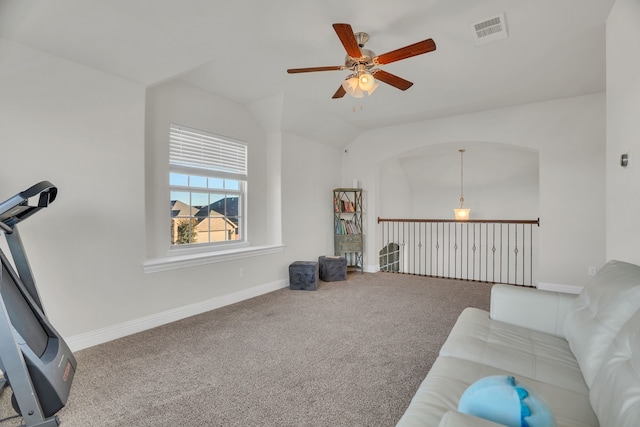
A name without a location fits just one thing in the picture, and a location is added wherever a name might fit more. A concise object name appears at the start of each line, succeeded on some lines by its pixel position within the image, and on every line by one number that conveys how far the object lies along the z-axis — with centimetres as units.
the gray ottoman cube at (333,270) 492
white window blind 358
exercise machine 156
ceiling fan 211
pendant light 599
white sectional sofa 99
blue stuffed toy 83
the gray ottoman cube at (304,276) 437
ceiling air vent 246
